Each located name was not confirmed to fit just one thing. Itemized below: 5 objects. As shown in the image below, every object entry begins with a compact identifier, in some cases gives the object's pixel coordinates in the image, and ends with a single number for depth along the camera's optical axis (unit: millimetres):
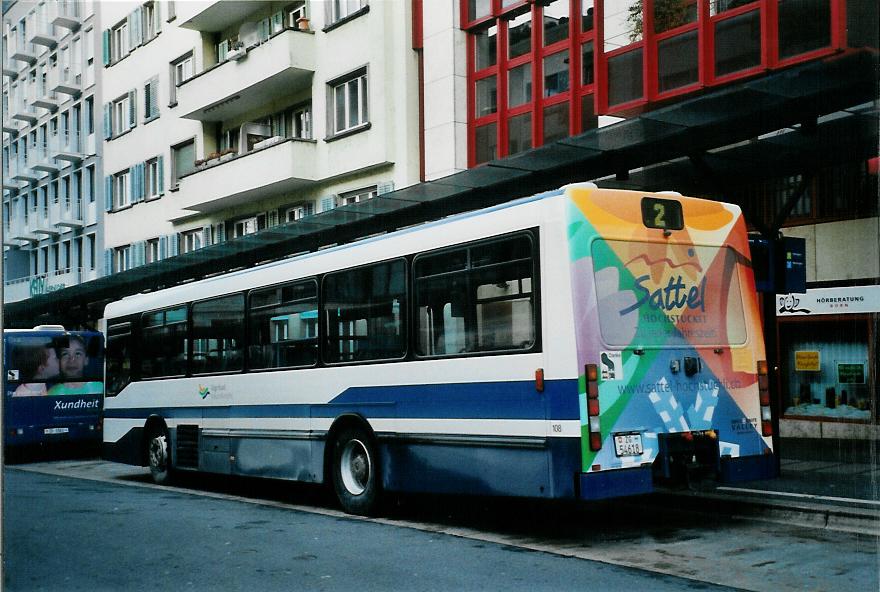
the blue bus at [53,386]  22266
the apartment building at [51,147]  46094
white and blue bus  9164
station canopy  12281
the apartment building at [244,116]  25766
